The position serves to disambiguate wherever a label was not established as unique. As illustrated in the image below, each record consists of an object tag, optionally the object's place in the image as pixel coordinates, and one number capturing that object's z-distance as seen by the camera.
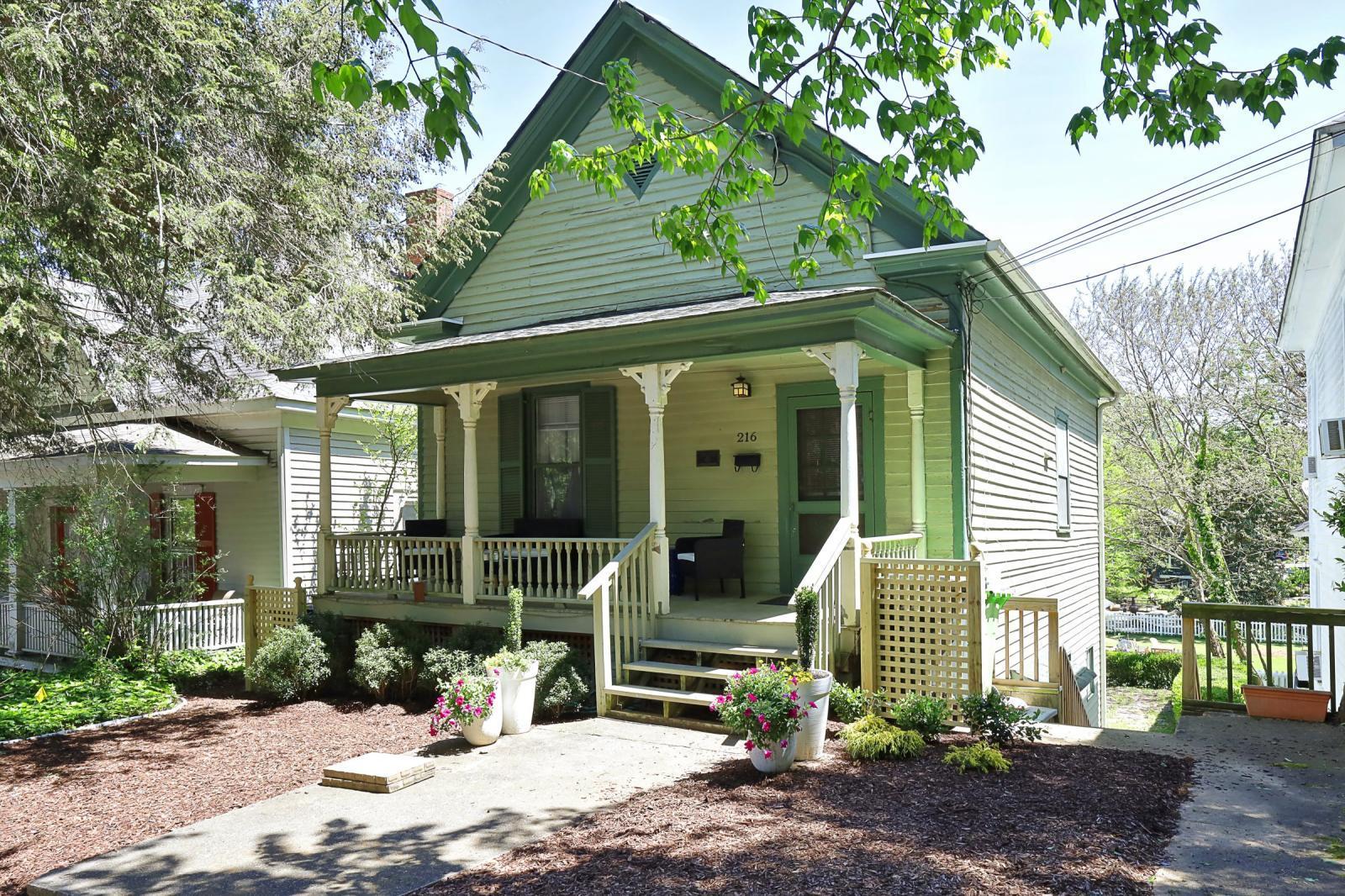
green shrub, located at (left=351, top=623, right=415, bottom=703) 9.62
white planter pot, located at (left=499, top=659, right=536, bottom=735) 7.98
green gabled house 8.19
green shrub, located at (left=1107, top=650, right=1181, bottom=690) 23.64
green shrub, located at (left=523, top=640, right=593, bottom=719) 8.55
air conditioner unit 8.92
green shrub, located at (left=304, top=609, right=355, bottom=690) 10.30
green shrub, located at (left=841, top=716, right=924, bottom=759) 6.64
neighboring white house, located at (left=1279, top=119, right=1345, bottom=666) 7.41
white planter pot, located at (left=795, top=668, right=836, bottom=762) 6.72
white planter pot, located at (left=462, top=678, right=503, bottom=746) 7.57
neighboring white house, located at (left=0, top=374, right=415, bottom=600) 13.63
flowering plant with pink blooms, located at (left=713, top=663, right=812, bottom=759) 6.29
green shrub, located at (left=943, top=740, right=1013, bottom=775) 6.20
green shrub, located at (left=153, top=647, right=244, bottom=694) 11.90
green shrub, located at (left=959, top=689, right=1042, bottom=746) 6.89
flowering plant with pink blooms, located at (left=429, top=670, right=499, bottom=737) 7.54
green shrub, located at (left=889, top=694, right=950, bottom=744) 7.00
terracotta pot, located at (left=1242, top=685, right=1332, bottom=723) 7.34
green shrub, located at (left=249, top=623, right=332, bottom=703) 9.98
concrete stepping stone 6.46
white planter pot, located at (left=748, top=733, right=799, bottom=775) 6.39
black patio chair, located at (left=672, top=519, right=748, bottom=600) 9.88
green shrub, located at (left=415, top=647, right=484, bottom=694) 9.20
